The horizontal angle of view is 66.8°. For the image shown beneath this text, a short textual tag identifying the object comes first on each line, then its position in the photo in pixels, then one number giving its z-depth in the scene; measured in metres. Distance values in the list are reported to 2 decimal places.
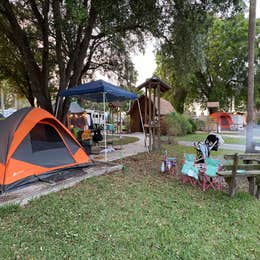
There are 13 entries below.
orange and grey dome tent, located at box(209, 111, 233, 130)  19.44
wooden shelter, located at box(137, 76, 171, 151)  7.45
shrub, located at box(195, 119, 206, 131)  17.70
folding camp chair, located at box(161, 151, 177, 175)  4.75
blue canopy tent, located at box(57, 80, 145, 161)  5.29
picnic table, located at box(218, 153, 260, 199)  3.42
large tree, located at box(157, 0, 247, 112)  6.16
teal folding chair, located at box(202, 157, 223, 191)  3.66
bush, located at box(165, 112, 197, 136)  12.12
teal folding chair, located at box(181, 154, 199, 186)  3.89
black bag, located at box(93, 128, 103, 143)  8.05
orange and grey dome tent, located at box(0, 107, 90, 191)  3.35
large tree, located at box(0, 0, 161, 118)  5.80
